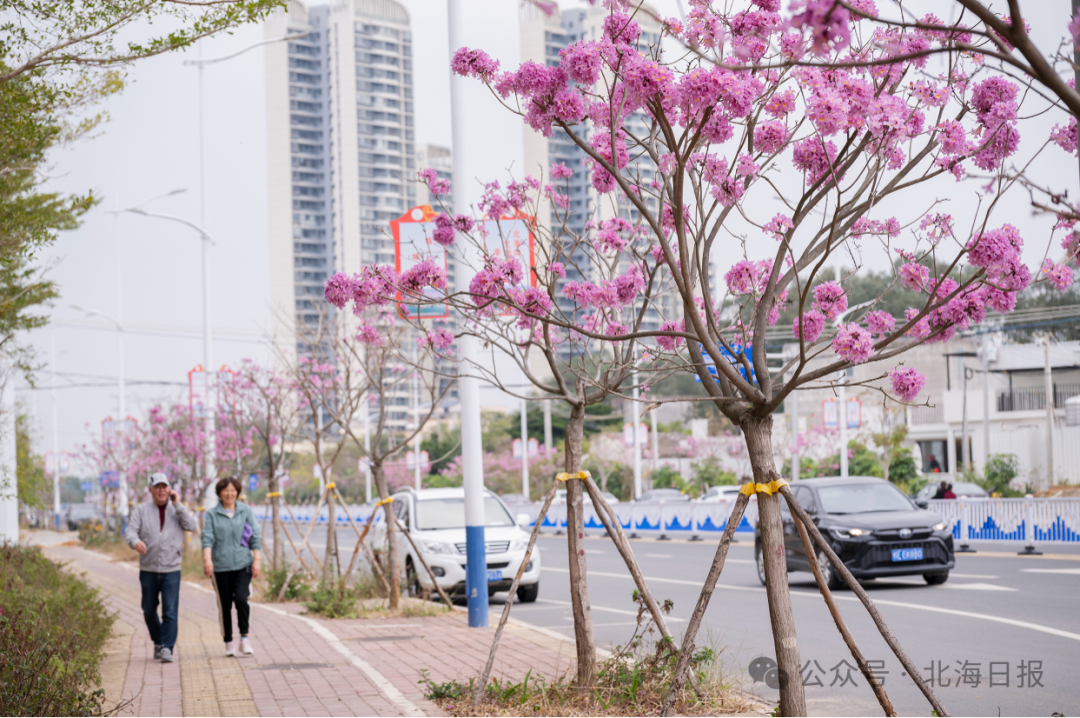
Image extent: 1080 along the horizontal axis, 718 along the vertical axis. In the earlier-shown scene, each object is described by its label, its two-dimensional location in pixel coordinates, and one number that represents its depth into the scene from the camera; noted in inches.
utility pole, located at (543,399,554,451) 2677.2
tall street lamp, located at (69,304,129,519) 1592.0
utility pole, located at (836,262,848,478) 1387.2
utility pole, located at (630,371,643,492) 1740.8
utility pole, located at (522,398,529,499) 2289.6
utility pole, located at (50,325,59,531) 2694.4
